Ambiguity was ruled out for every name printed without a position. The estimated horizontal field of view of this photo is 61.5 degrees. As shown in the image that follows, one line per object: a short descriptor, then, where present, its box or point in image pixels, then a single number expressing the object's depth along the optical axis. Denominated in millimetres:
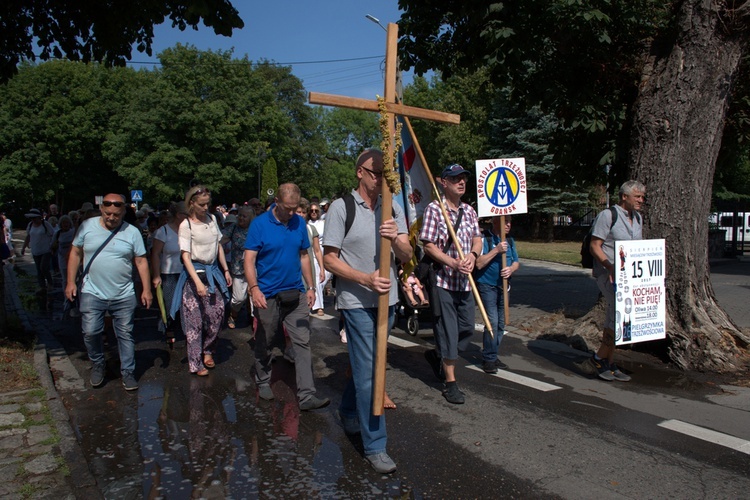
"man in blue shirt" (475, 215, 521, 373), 6312
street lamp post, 10364
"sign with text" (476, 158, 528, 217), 7000
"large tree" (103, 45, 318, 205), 46000
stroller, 8750
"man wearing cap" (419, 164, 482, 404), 5480
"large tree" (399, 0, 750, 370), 7121
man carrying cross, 4047
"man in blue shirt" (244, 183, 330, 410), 5410
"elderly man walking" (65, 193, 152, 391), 5844
